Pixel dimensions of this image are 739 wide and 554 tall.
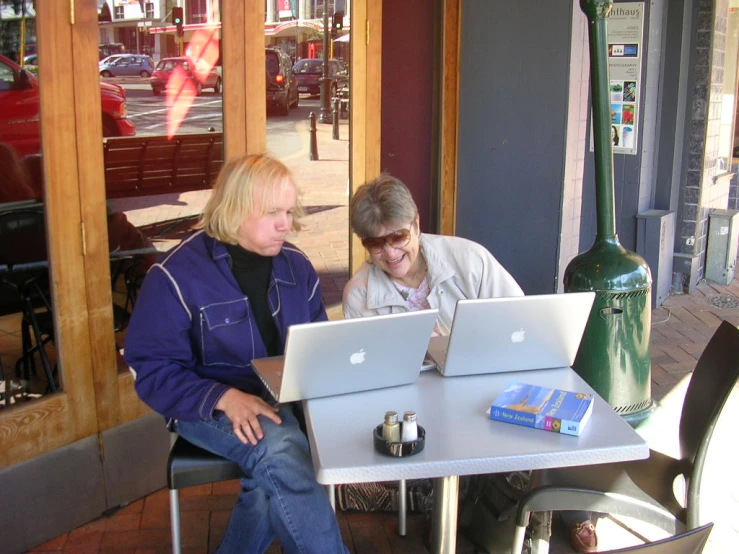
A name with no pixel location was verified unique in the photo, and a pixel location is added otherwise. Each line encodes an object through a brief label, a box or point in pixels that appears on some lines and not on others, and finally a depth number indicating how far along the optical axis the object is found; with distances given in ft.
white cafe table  6.21
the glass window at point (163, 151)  10.77
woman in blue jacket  7.68
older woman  9.84
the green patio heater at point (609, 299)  11.77
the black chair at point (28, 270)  9.77
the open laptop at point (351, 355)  6.73
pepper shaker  6.29
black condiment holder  6.23
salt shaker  6.30
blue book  6.68
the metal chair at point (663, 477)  7.70
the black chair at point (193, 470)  8.10
